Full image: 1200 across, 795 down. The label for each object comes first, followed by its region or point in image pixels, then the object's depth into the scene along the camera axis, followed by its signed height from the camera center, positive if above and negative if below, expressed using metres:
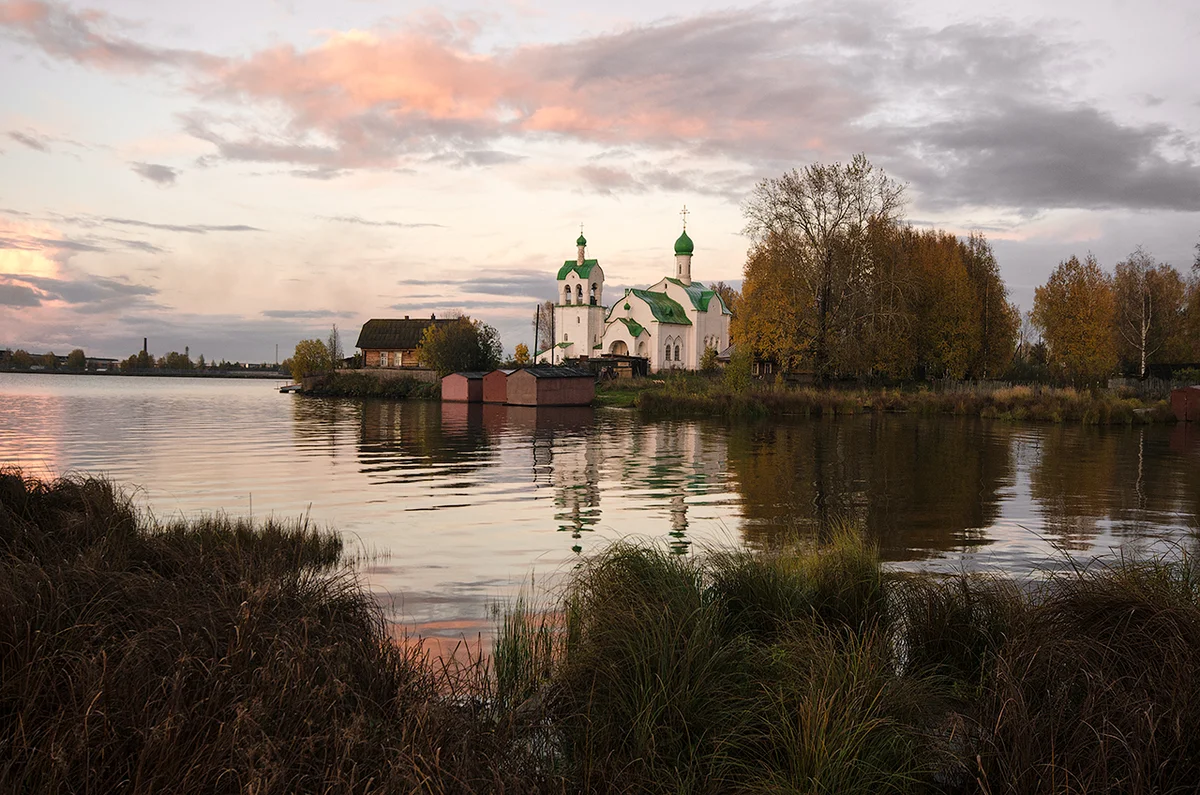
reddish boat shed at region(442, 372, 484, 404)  65.31 -0.99
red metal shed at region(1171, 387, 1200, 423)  43.41 -1.36
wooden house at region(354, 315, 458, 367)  103.94 +3.92
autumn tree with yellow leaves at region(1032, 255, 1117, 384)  63.34 +3.94
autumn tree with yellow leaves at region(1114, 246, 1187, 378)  78.94 +5.71
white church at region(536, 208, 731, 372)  95.00 +6.14
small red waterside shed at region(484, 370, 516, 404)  60.20 -0.84
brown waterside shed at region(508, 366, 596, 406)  55.06 -0.76
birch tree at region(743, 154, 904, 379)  50.75 +8.06
